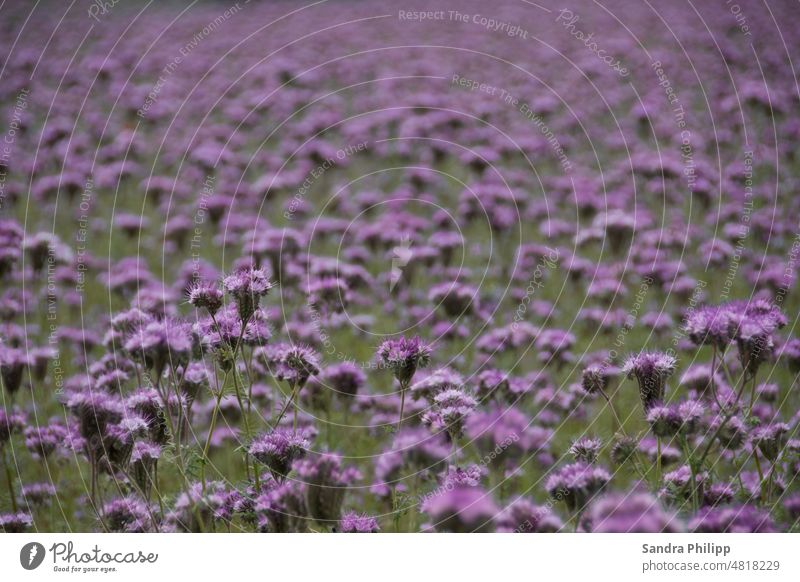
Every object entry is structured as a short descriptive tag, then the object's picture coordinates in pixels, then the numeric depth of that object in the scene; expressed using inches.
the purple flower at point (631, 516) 152.1
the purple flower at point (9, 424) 219.0
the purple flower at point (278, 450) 183.9
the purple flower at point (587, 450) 196.7
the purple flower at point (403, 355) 194.7
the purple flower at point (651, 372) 193.8
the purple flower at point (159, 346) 184.4
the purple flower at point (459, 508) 148.4
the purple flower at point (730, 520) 194.7
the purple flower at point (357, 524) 194.7
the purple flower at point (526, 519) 181.5
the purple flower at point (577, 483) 183.2
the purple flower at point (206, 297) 188.2
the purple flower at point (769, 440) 204.8
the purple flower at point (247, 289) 190.2
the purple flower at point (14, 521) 215.0
